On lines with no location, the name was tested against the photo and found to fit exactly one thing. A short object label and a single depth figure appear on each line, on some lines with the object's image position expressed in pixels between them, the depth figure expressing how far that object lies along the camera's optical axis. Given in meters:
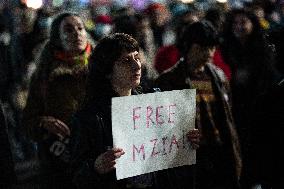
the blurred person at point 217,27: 8.07
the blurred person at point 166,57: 8.49
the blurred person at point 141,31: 11.22
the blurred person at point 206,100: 6.26
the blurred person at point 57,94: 6.22
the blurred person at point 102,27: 13.14
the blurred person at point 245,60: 8.27
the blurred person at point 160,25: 12.49
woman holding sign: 4.15
